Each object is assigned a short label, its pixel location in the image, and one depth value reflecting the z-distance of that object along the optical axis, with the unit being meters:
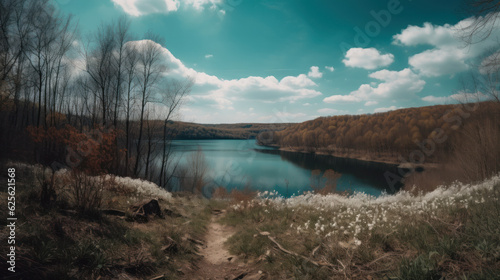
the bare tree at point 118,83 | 18.14
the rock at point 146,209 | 6.00
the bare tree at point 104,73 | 17.78
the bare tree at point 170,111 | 21.35
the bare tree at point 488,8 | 3.84
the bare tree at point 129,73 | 18.41
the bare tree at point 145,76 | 19.13
